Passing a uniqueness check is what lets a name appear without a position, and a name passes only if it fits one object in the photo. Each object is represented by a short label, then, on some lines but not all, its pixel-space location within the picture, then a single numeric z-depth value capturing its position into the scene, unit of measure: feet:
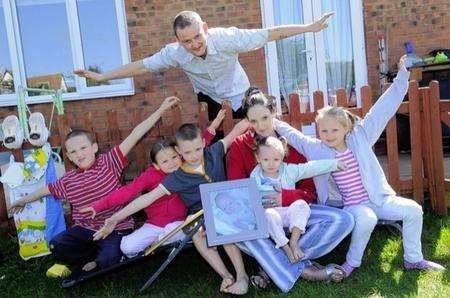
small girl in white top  10.75
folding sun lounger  10.89
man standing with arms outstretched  12.43
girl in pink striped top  11.16
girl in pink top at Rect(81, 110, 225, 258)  11.68
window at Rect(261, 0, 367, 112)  24.45
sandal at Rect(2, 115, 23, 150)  14.14
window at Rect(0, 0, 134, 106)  24.32
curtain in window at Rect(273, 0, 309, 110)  24.90
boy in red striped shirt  12.25
